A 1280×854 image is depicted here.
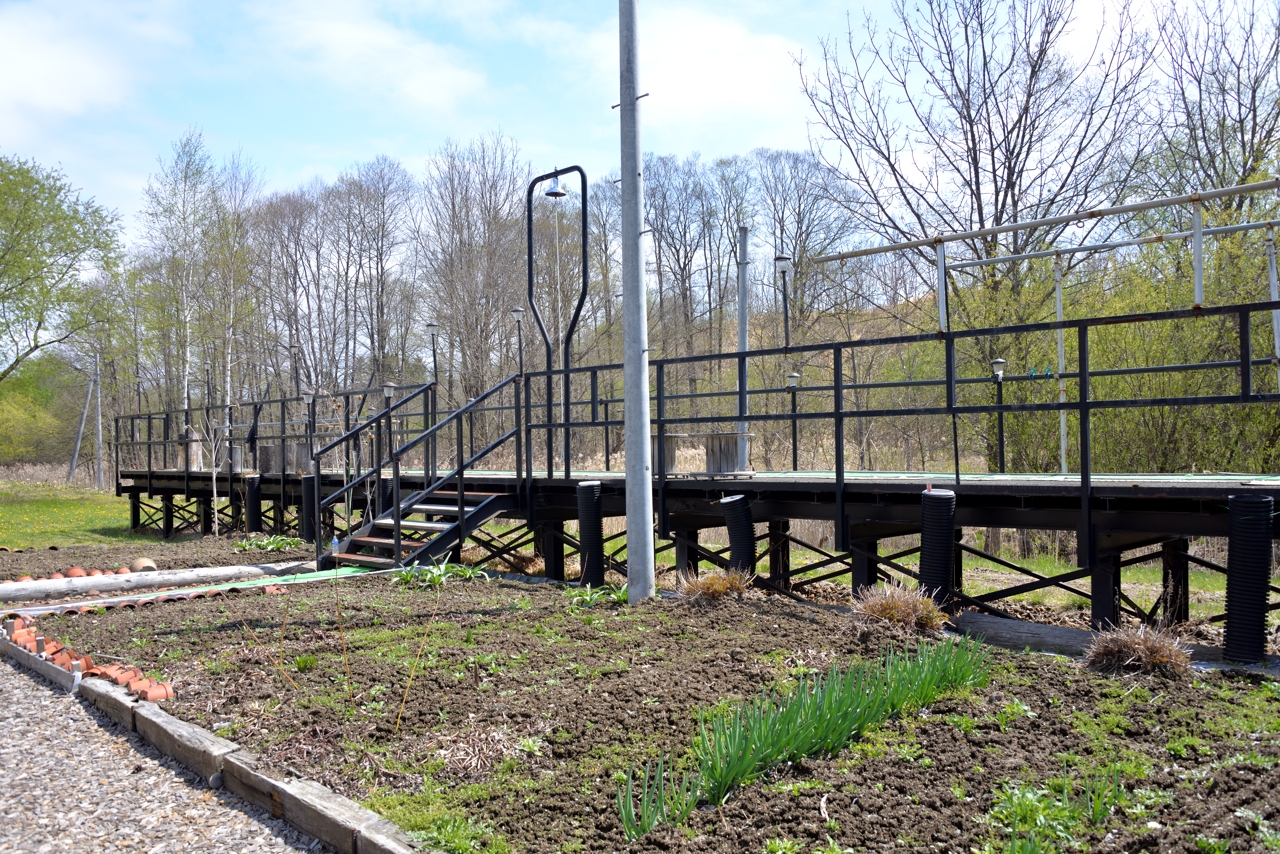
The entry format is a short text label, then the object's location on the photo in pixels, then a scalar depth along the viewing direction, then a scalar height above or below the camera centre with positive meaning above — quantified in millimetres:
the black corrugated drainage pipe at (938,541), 6613 -856
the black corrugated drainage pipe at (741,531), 8055 -912
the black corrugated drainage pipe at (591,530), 9156 -1003
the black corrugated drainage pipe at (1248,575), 5238 -924
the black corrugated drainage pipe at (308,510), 11977 -1003
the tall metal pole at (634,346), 7348 +715
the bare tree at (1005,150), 15219 +4937
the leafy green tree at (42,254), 24906 +5370
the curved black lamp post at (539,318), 9875 +1333
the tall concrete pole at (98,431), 33812 +362
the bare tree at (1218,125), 14414 +5033
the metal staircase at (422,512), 9531 -929
